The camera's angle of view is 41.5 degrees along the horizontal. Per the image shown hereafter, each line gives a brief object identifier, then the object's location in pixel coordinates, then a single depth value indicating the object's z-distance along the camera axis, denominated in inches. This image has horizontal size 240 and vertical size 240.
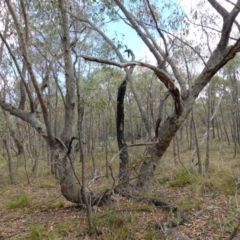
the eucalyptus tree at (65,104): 204.1
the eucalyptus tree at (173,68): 190.7
